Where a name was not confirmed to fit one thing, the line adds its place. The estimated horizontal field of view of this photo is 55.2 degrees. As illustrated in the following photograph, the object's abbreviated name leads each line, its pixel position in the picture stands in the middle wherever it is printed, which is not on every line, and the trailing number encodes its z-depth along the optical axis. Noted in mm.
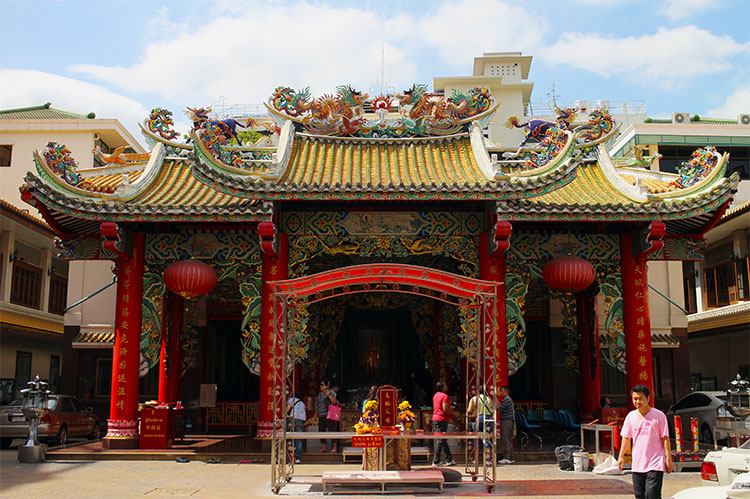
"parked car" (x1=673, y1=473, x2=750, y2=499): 6259
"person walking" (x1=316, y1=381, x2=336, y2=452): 15602
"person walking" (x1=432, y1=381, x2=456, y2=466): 13297
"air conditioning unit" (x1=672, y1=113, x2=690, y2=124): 29303
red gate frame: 11086
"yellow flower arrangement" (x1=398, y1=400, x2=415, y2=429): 11992
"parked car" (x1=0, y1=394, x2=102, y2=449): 16484
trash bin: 12789
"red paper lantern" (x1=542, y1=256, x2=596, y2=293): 14883
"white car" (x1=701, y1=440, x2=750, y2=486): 8992
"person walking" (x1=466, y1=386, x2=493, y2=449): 12018
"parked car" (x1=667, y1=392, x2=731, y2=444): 17484
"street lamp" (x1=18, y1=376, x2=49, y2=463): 13672
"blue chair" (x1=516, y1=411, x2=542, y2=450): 17906
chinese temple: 14297
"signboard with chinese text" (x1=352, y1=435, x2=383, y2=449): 10797
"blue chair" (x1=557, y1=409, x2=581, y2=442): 18636
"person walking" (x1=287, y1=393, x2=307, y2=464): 13789
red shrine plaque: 11242
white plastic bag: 12391
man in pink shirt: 7164
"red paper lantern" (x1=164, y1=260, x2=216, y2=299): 14867
